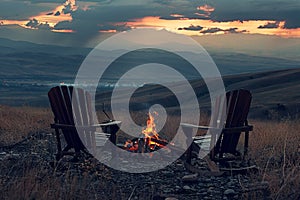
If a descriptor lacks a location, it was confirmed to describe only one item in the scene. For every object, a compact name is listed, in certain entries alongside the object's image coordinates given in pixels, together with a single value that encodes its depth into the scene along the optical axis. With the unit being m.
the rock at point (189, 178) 5.99
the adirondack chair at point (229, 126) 6.56
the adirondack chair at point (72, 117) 6.70
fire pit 7.65
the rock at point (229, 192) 5.30
